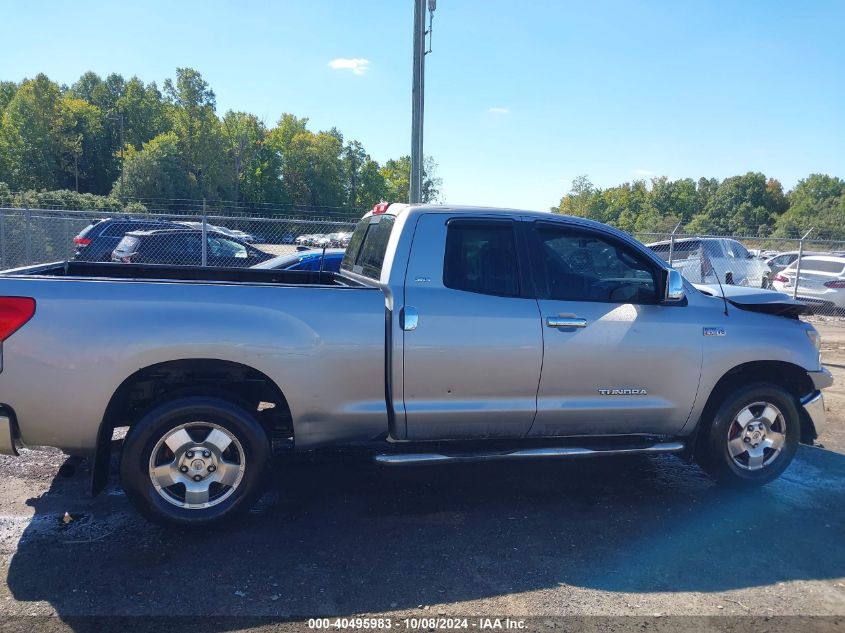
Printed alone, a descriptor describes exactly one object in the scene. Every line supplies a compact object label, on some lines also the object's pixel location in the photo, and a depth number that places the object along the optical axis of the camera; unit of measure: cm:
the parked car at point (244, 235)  1761
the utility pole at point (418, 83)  888
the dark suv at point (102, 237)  1389
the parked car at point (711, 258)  1402
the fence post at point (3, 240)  1333
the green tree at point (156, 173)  5778
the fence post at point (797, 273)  1433
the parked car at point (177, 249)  1293
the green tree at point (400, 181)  7088
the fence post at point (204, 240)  1139
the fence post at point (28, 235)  1317
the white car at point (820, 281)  1512
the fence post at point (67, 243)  1382
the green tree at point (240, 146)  7297
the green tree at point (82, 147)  6397
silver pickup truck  348
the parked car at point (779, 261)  2038
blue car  932
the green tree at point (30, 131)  5956
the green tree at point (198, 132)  6375
